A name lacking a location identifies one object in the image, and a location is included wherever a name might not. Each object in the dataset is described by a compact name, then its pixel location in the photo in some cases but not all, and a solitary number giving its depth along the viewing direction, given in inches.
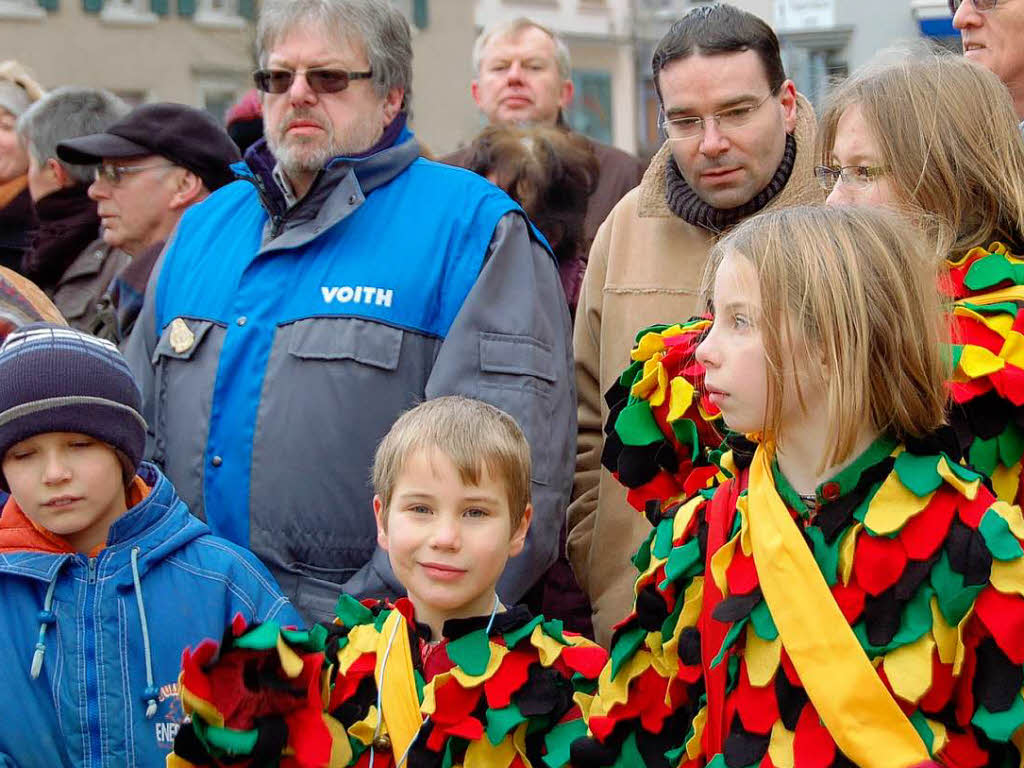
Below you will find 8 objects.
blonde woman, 102.3
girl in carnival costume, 90.7
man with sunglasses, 139.5
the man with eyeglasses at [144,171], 195.0
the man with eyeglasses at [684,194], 145.4
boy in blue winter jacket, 124.3
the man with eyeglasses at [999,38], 137.0
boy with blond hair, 107.2
